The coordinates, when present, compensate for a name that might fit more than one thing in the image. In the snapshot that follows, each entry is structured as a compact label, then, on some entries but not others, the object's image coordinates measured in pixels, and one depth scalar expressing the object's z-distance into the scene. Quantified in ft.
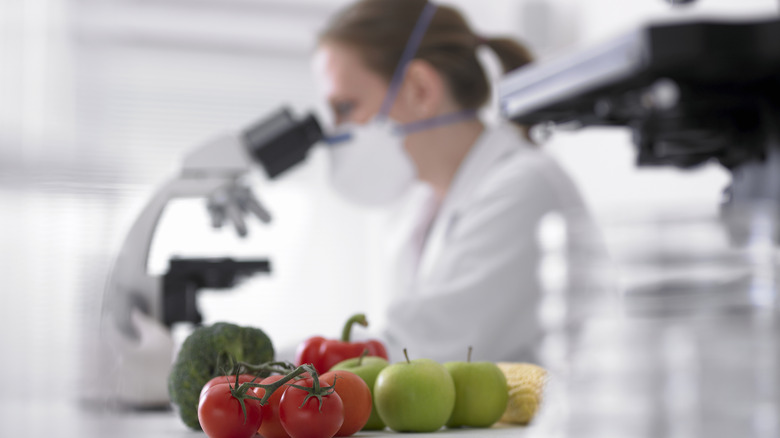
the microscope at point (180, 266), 3.91
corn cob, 2.76
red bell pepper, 2.95
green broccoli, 2.76
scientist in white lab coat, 4.90
